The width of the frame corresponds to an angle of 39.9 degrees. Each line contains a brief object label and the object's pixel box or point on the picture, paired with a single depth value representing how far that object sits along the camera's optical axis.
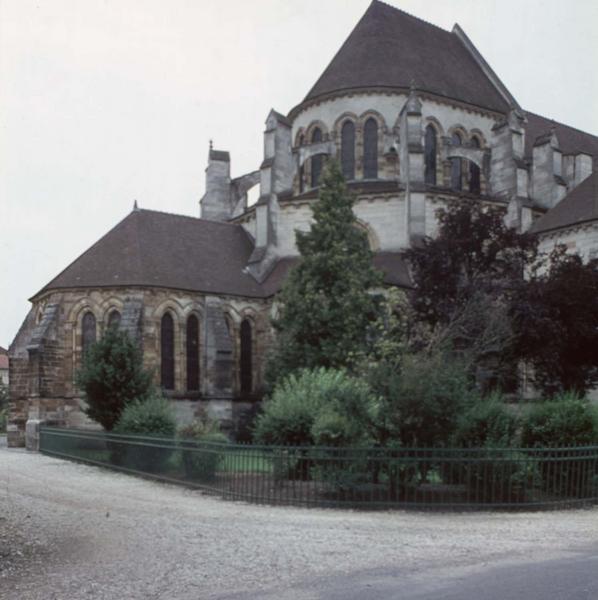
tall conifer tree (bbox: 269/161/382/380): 27.61
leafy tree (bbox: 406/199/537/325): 25.09
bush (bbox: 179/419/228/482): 16.50
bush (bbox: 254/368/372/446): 15.25
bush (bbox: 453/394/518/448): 15.27
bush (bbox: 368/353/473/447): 14.89
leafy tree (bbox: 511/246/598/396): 23.17
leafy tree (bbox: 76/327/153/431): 23.11
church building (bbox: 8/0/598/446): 33.19
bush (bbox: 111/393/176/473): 19.47
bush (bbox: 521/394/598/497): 14.73
